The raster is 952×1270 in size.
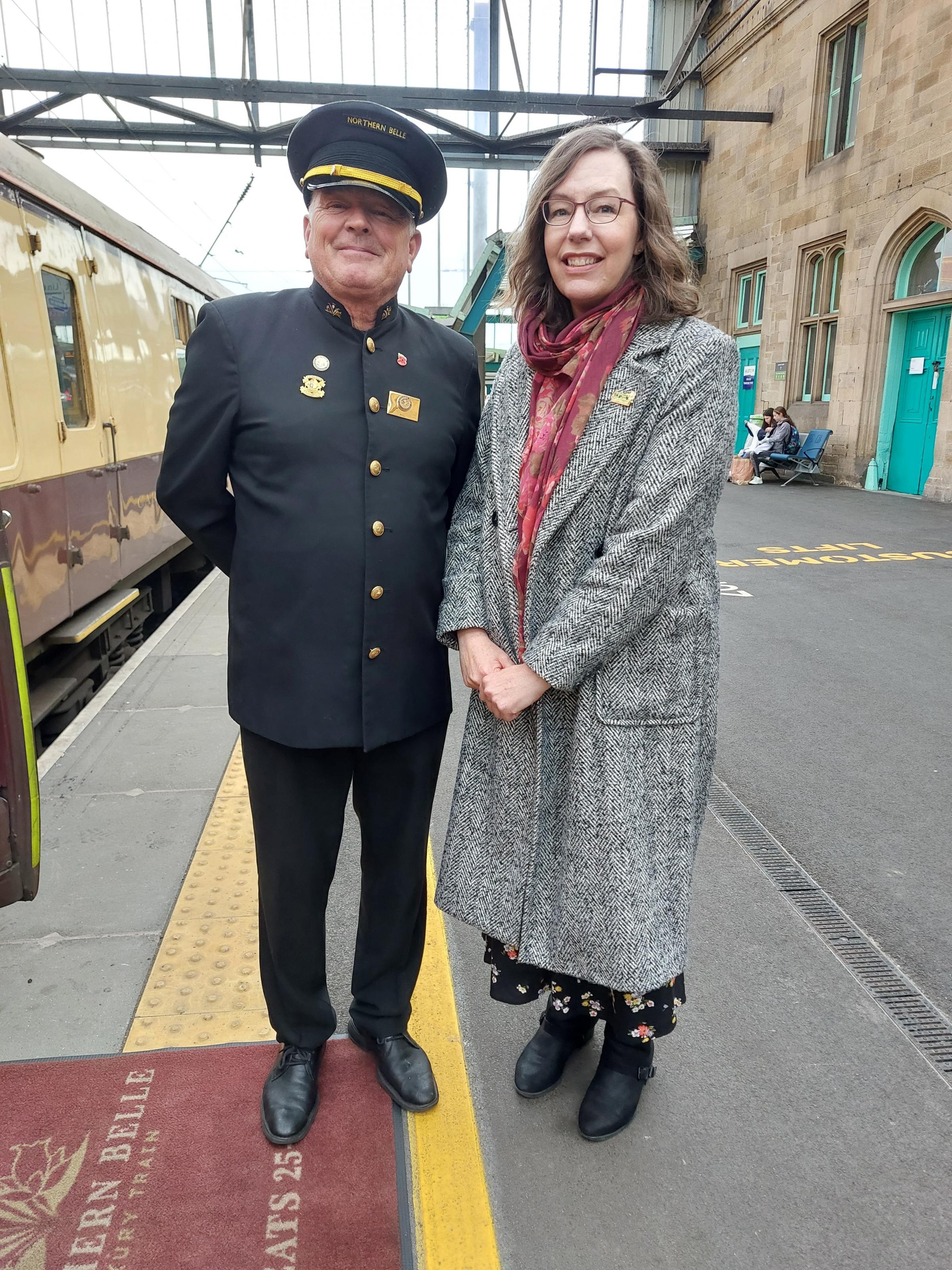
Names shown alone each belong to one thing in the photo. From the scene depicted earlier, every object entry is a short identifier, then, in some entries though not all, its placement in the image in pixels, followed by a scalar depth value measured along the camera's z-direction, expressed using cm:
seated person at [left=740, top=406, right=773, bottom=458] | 1614
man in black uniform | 175
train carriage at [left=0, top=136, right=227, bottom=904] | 385
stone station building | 1293
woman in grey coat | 168
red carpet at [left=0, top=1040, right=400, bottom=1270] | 164
